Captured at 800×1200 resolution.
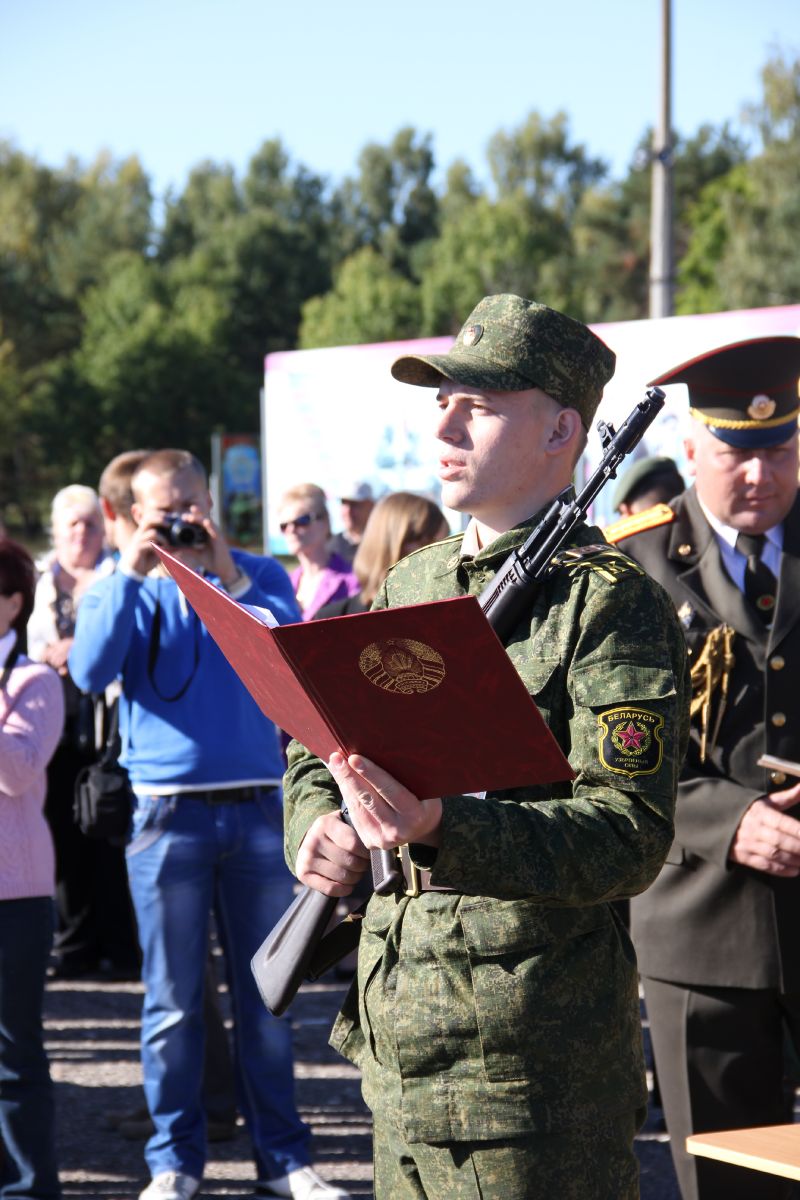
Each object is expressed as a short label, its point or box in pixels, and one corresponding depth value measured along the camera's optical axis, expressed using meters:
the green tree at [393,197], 75.69
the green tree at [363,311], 65.94
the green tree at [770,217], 44.97
